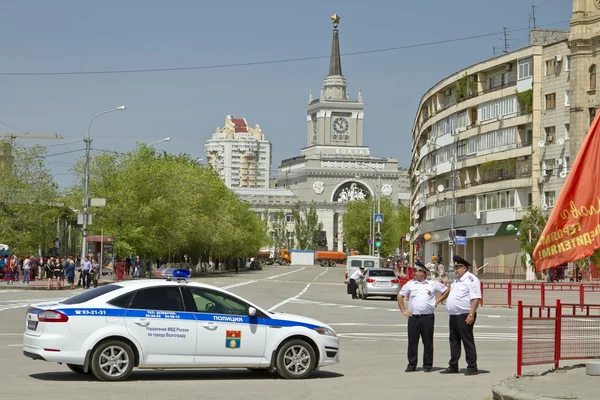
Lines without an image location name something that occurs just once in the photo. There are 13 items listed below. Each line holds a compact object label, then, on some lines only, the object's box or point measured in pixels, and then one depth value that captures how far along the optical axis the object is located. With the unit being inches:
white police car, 550.3
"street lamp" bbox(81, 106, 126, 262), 2186.3
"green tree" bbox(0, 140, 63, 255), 2682.1
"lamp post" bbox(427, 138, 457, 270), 2922.2
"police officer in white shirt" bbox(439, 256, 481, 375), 595.5
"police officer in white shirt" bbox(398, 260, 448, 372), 622.8
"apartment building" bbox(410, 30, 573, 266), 2773.1
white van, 2482.8
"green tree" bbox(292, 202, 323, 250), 7568.9
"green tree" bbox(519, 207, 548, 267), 2615.7
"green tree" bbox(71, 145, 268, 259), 2807.6
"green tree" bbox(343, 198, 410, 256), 5984.3
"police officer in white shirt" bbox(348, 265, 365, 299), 1819.6
